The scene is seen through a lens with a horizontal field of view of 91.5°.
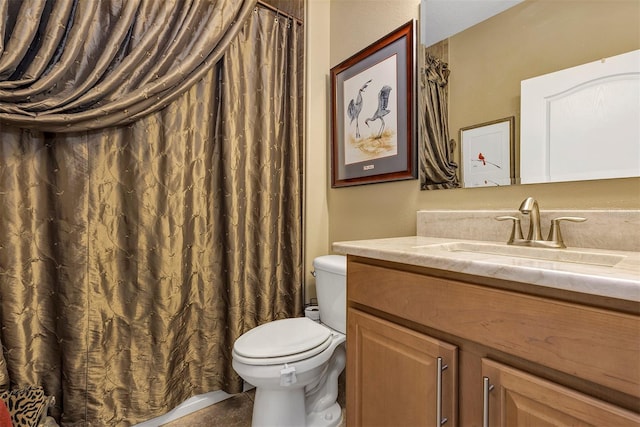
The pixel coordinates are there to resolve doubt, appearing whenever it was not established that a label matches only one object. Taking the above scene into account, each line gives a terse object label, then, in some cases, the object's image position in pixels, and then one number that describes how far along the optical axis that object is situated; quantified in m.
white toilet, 1.17
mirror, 0.94
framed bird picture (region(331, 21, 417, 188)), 1.45
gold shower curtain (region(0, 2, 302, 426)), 1.16
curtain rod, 1.63
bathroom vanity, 0.52
